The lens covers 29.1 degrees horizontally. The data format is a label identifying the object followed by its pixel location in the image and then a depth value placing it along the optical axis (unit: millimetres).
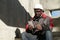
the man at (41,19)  2286
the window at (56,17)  3261
